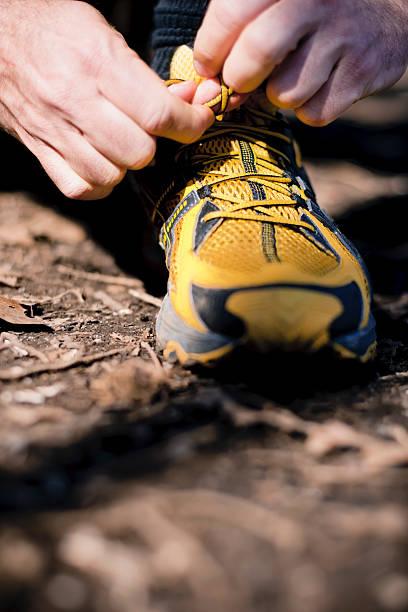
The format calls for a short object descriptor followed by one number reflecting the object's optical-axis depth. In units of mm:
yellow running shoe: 725
